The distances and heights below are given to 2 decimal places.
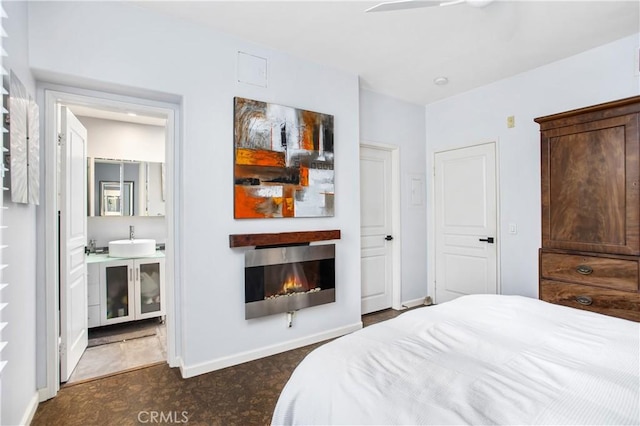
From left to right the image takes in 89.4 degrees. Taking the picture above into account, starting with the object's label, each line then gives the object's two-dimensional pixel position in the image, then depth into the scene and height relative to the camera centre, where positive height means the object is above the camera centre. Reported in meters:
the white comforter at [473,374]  0.88 -0.53
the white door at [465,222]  3.67 -0.11
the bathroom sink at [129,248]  3.51 -0.36
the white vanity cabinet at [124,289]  3.39 -0.81
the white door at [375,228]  3.89 -0.19
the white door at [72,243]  2.38 -0.22
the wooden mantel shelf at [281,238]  2.59 -0.21
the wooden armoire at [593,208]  2.19 +0.02
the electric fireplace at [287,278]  2.71 -0.58
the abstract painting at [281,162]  2.66 +0.46
